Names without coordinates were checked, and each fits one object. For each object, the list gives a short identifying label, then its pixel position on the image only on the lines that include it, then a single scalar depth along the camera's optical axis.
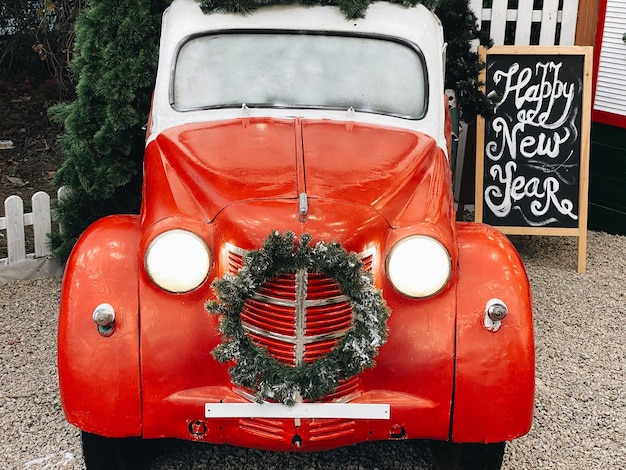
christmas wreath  2.52
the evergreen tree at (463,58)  4.71
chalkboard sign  5.35
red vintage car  2.56
